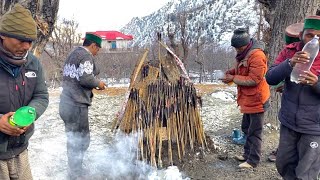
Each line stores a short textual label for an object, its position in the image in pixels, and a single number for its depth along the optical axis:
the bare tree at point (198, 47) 17.73
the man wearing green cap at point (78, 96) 4.14
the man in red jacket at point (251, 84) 4.23
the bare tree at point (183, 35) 14.70
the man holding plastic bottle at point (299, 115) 3.03
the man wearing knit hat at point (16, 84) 2.53
